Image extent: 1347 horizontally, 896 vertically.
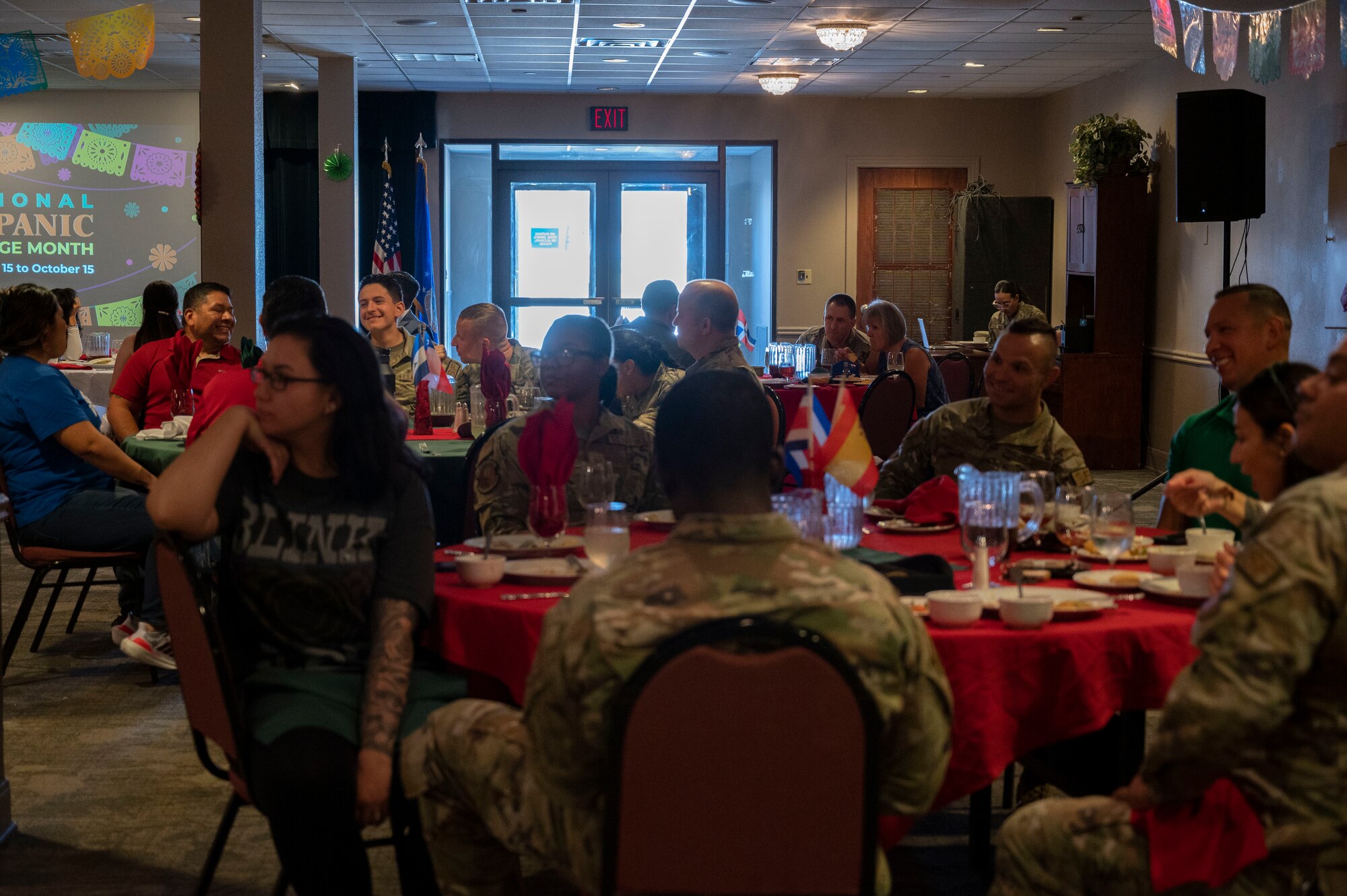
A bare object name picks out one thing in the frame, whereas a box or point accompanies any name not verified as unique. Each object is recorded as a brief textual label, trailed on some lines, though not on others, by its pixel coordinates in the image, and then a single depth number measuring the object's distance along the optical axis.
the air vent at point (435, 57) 11.00
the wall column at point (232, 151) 7.54
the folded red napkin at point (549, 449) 2.82
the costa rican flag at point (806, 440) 2.60
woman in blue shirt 4.43
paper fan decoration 11.47
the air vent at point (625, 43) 10.20
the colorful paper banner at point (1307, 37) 6.13
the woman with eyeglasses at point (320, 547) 2.22
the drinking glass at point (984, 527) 2.31
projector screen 12.86
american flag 10.94
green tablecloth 4.53
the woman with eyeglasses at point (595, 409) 3.35
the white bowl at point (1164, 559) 2.54
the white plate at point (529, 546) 2.71
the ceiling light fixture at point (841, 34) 9.28
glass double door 13.80
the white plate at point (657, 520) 2.98
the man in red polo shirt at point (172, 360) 5.32
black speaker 7.86
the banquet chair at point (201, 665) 2.14
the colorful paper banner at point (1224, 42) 6.04
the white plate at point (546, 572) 2.47
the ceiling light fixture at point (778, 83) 11.38
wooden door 13.48
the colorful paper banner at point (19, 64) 9.05
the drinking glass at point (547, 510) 2.62
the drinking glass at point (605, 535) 2.41
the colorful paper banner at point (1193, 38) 6.25
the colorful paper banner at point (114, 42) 7.91
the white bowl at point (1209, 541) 2.60
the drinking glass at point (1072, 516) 2.68
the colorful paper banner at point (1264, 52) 6.34
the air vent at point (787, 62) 11.06
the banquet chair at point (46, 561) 4.39
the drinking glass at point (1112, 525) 2.46
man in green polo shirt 3.33
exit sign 13.30
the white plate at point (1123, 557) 2.71
